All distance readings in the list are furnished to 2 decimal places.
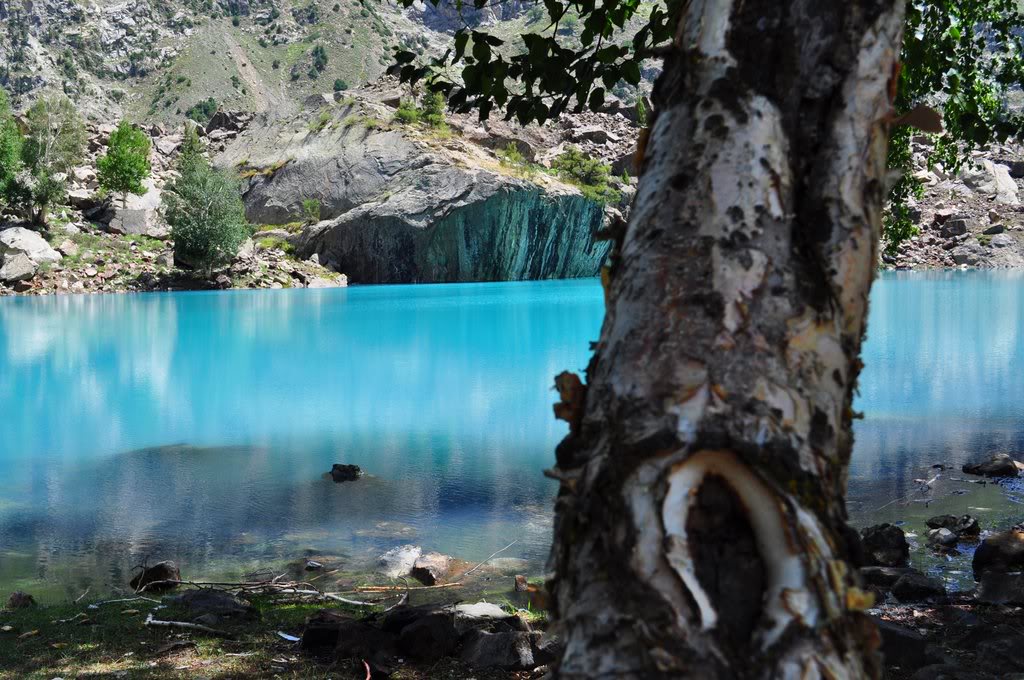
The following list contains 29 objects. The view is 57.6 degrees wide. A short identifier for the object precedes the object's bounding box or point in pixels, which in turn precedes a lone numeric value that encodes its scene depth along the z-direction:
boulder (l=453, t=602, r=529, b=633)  3.61
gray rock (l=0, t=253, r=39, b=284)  38.09
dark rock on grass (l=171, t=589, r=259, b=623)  3.93
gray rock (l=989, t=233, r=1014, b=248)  66.62
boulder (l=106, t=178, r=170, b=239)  48.22
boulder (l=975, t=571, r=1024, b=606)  4.11
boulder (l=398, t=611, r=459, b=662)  3.28
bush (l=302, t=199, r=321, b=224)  50.86
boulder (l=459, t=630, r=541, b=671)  3.19
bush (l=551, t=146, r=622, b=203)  57.11
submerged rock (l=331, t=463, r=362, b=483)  7.77
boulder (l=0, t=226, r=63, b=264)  39.12
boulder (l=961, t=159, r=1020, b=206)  74.62
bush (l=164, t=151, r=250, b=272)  42.66
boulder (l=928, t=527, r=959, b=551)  5.50
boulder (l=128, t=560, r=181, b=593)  4.86
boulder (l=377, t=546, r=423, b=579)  5.23
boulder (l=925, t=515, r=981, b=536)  5.73
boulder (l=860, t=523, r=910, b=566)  5.16
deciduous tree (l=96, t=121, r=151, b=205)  53.34
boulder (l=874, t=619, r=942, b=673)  3.09
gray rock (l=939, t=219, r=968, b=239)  68.75
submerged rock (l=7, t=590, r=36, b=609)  4.55
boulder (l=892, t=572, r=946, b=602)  4.37
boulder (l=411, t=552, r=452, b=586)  5.00
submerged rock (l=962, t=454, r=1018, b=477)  7.39
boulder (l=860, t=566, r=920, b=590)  4.60
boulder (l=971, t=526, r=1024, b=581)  4.84
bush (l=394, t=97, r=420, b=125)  53.22
